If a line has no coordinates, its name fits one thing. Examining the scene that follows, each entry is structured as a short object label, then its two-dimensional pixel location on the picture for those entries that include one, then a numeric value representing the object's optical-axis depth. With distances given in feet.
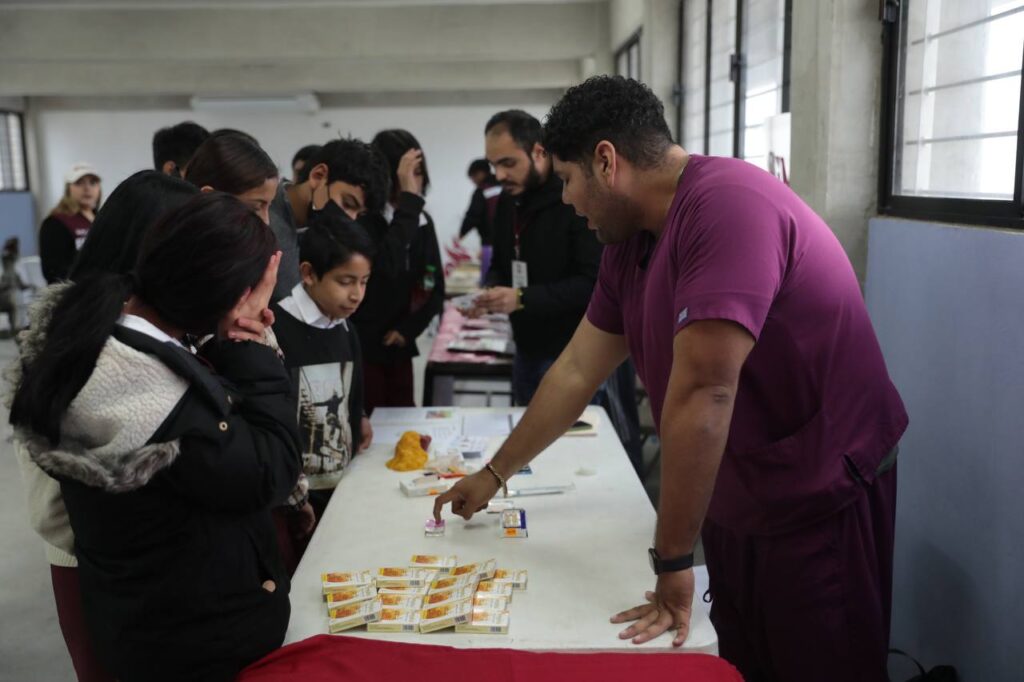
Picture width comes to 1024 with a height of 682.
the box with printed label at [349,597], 4.46
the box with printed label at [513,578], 4.75
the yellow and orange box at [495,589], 4.62
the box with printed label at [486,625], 4.32
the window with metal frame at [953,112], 5.96
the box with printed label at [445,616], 4.31
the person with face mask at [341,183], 8.52
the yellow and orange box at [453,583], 4.66
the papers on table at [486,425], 7.80
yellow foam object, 6.75
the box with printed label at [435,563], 4.95
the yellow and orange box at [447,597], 4.49
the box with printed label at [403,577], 4.74
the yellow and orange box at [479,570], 4.81
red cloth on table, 3.88
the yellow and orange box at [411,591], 4.62
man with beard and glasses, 9.20
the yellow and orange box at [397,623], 4.34
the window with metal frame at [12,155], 38.06
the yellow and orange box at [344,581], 4.63
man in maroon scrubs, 4.14
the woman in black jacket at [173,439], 3.40
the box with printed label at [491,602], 4.49
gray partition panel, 5.42
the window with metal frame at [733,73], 11.18
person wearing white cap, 15.42
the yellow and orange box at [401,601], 4.50
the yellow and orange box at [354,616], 4.32
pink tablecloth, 11.75
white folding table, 4.33
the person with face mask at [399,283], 10.00
